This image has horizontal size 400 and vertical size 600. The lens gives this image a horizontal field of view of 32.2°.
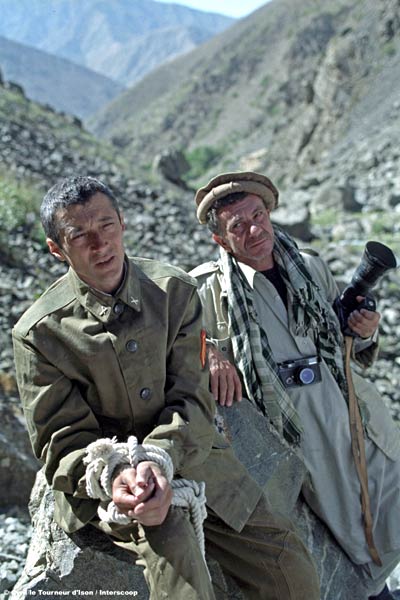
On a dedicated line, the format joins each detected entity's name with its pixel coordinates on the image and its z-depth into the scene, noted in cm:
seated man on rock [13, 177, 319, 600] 215
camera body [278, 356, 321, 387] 328
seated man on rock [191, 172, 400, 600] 328
